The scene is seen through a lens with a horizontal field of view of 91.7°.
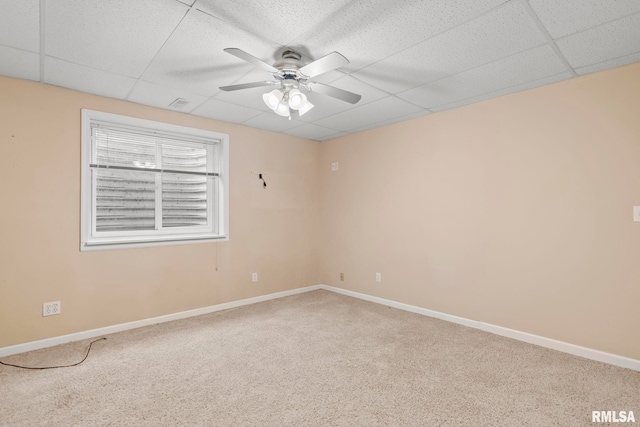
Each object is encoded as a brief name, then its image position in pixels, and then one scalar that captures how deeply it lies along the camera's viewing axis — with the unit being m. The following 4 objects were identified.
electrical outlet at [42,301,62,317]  2.82
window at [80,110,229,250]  3.18
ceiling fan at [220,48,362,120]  2.23
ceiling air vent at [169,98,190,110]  3.23
